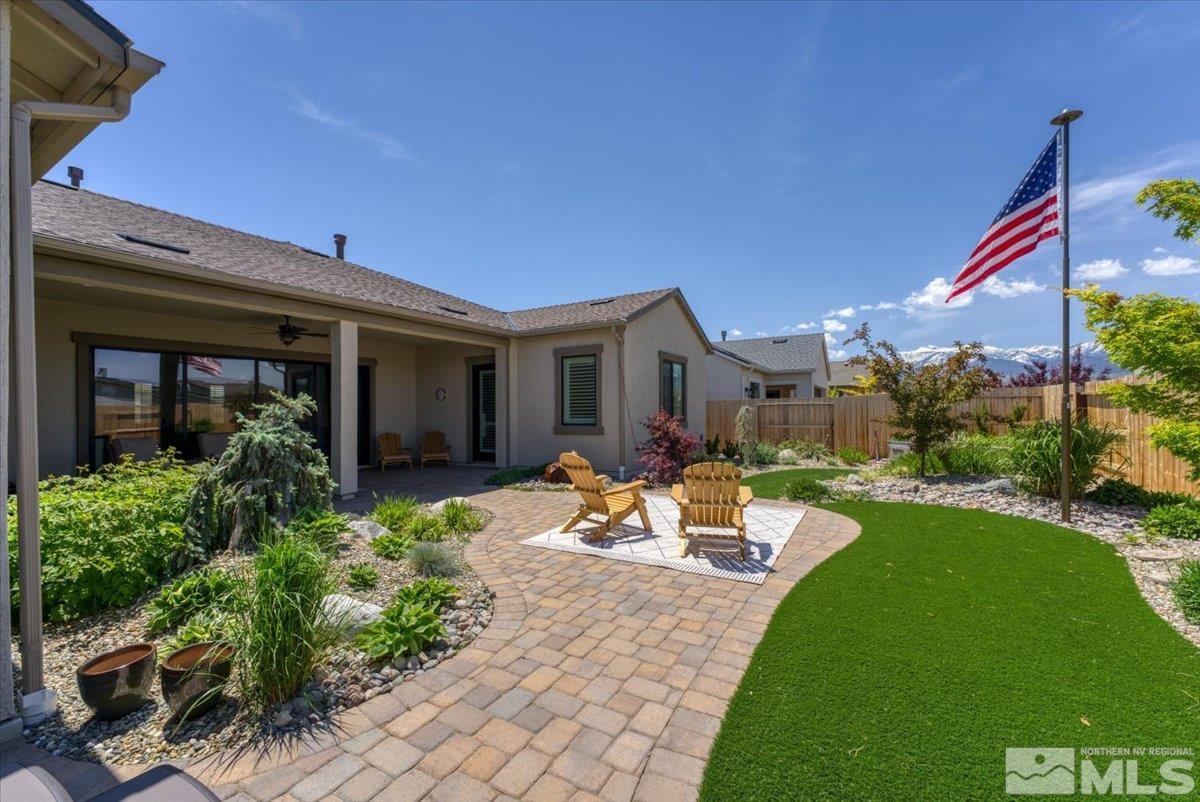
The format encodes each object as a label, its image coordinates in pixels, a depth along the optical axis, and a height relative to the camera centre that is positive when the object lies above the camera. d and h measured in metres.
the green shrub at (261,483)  4.79 -0.82
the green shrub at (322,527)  4.72 -1.27
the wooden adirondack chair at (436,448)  12.65 -1.12
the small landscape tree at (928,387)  9.09 +0.36
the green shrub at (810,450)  13.91 -1.37
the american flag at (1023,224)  6.33 +2.60
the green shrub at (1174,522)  5.50 -1.46
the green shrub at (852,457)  12.91 -1.45
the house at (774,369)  19.98 +1.90
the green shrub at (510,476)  10.01 -1.54
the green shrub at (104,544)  3.44 -1.11
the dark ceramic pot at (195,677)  2.49 -1.49
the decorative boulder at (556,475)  9.84 -1.46
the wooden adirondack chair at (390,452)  12.08 -1.17
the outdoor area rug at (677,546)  4.90 -1.70
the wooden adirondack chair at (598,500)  5.85 -1.25
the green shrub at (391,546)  4.83 -1.49
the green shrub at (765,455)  13.51 -1.46
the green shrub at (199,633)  2.97 -1.49
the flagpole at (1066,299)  6.12 +1.43
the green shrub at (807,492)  8.26 -1.58
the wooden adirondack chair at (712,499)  5.33 -1.11
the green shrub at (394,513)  5.95 -1.41
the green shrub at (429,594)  3.68 -1.54
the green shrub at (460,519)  6.26 -1.56
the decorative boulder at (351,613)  3.11 -1.50
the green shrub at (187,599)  3.40 -1.47
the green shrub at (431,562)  4.49 -1.53
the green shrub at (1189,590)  3.73 -1.60
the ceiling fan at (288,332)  9.11 +1.56
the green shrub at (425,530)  5.68 -1.53
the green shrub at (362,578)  4.10 -1.54
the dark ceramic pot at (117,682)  2.49 -1.50
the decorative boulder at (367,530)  5.43 -1.47
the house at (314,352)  6.84 +1.30
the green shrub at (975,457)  9.12 -1.07
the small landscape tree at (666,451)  9.88 -0.96
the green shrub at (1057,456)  7.31 -0.84
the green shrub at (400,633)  3.09 -1.57
